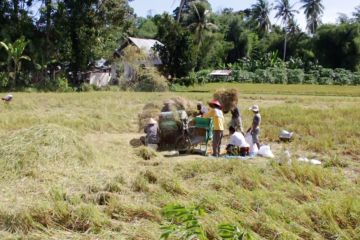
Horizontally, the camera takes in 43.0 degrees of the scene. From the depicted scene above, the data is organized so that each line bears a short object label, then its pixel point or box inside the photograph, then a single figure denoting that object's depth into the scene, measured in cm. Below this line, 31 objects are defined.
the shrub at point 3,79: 2281
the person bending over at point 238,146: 805
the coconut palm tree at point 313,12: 5275
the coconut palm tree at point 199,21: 3548
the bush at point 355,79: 3509
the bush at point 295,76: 3650
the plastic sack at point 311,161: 693
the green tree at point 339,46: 4075
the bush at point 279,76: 3650
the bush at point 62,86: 2420
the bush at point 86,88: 2556
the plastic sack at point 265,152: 800
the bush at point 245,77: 3778
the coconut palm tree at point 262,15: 5378
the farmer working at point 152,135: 904
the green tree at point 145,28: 5177
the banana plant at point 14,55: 2269
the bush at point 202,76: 3298
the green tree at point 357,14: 5555
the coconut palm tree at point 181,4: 3196
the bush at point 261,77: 3716
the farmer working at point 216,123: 819
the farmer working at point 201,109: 986
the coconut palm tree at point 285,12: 5259
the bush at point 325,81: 3578
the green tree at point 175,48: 2777
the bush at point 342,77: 3531
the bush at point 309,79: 3647
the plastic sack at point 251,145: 834
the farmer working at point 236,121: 906
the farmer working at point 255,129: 878
